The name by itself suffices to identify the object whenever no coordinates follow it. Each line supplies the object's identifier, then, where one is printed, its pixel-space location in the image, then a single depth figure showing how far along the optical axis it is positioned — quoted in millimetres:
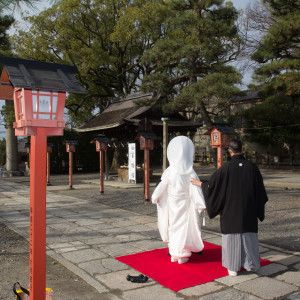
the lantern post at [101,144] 11492
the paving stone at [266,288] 3221
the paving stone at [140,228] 5891
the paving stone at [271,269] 3785
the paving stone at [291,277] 3523
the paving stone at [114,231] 5680
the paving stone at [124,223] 6324
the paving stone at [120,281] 3469
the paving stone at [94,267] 3883
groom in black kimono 3732
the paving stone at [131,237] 5263
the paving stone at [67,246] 4736
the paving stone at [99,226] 6062
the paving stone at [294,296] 3145
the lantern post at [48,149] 13948
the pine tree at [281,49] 9688
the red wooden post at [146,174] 9156
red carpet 3562
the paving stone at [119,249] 4555
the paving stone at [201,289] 3271
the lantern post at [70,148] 12492
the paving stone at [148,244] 4820
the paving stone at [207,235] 5387
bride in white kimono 4109
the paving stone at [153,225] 6113
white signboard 13489
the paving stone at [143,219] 6648
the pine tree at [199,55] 13555
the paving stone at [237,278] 3518
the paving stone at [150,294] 3208
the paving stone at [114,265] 3977
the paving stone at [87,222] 6512
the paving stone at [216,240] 5031
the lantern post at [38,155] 2693
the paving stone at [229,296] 3158
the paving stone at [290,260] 4090
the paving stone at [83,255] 4327
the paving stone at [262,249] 4616
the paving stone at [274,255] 4285
